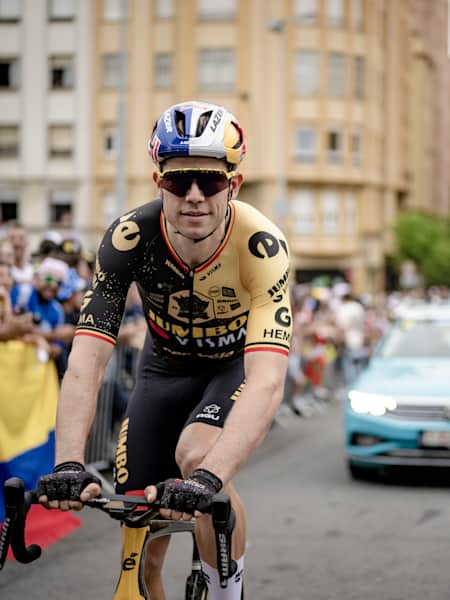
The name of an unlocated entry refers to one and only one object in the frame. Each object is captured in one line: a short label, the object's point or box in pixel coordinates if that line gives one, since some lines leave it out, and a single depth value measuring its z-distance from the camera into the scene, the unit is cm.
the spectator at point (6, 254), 903
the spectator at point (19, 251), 1019
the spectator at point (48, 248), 1084
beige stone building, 5122
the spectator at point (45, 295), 945
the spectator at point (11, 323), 802
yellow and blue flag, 753
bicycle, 308
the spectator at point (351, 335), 2067
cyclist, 379
